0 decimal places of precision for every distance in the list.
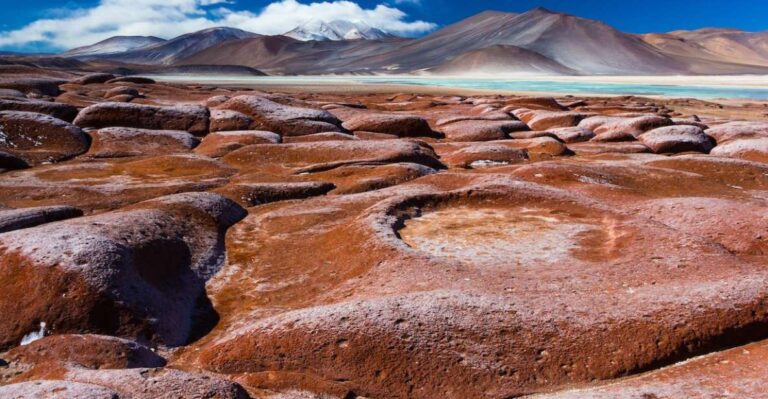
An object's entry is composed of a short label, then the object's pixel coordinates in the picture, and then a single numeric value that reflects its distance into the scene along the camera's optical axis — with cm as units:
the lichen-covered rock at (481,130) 1653
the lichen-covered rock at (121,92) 2645
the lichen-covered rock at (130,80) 3766
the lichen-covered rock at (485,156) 1235
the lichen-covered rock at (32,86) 2458
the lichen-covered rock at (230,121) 1580
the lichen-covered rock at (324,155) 1137
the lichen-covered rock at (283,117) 1590
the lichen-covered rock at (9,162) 1102
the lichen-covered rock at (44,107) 1557
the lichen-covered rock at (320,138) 1452
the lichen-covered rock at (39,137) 1247
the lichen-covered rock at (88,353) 423
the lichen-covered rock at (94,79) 3632
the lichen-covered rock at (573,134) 1664
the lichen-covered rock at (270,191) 898
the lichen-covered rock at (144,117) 1545
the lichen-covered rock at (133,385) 337
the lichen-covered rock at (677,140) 1487
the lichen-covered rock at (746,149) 1321
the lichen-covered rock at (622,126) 1648
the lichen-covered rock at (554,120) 2033
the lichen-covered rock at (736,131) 1622
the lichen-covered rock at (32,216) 654
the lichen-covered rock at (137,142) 1306
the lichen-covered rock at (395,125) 1727
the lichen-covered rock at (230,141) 1278
